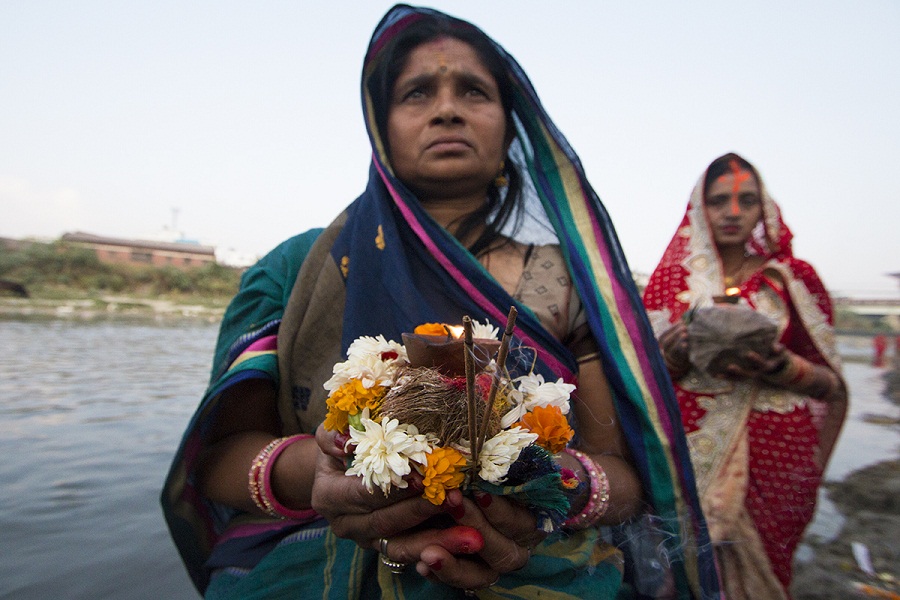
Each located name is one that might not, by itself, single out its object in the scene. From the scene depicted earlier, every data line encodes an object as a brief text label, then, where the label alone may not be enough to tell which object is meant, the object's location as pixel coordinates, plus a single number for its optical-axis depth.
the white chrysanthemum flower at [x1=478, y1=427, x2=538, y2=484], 0.47
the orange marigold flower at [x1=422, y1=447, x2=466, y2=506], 0.46
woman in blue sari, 0.63
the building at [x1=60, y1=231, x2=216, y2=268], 34.47
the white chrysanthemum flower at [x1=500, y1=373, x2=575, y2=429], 0.51
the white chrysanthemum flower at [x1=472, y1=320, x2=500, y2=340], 0.55
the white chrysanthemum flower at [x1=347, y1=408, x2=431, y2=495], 0.45
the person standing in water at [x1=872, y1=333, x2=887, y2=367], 17.03
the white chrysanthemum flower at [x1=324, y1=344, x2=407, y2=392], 0.50
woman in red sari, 1.06
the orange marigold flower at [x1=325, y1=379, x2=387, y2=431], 0.49
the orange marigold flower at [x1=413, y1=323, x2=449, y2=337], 0.52
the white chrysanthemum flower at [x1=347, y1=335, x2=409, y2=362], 0.53
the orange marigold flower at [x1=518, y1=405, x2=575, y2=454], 0.49
